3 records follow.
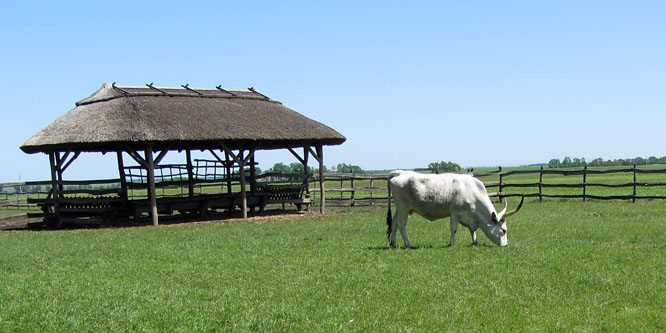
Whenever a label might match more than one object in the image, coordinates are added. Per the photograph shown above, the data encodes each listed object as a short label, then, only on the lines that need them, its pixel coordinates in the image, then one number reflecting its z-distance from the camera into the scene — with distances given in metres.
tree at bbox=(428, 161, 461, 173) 27.08
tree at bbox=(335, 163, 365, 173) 57.22
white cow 12.61
